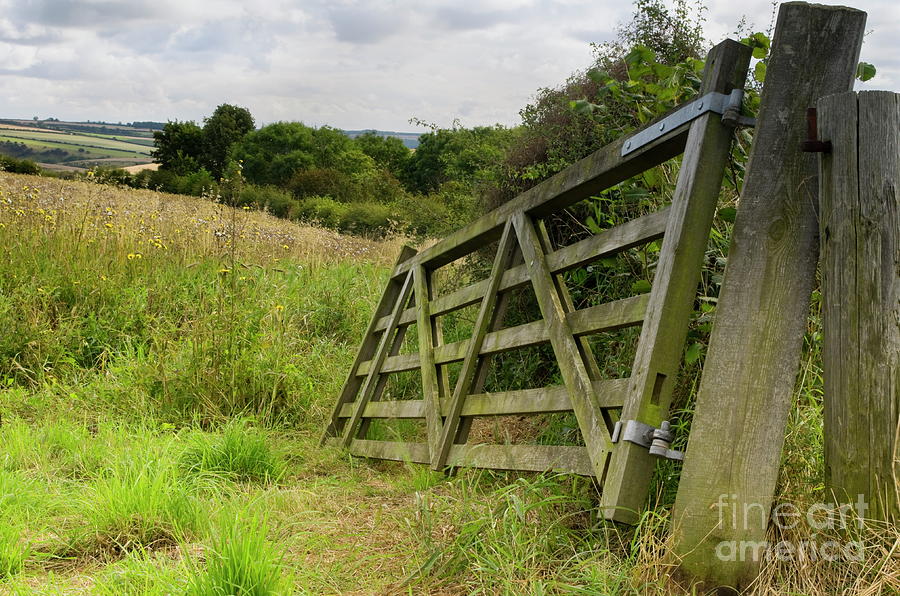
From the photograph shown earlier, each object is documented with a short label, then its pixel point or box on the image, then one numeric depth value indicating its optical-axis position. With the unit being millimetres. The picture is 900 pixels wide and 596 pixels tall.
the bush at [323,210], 23606
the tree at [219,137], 59688
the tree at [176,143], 57750
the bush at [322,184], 32750
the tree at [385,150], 53906
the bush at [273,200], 29578
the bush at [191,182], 37594
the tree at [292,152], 49875
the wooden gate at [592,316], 2438
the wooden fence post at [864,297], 2109
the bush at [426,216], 8652
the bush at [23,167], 34375
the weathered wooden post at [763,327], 2254
